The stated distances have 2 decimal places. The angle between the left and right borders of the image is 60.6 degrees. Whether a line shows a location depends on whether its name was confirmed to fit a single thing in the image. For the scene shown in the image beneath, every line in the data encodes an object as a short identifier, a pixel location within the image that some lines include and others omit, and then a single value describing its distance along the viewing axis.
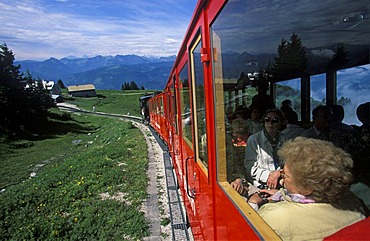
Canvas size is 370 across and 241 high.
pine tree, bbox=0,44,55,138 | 30.80
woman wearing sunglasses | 2.19
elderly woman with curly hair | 1.42
